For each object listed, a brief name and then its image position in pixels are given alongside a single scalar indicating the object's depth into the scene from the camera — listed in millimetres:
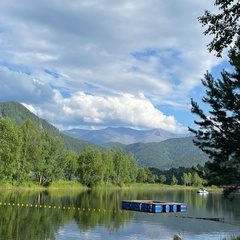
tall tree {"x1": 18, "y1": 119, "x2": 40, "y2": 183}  109162
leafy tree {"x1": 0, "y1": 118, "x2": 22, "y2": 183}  95688
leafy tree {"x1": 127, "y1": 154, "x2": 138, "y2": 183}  190125
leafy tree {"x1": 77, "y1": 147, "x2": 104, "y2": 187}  145750
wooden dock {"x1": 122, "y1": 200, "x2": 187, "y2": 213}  62531
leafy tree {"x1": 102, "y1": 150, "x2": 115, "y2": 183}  161600
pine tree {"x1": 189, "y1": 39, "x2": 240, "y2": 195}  24219
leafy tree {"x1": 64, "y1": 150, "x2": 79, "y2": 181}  148125
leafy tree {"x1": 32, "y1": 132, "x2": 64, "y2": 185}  113938
